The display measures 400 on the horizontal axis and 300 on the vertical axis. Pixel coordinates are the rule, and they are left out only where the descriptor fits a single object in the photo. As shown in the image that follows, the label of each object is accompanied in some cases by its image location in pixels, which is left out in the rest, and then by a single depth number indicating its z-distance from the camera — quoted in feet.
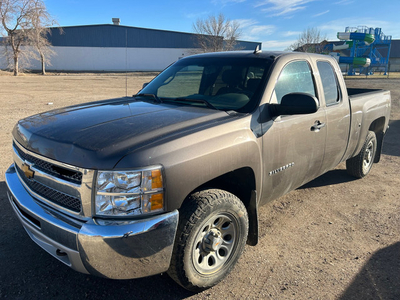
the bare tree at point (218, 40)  157.17
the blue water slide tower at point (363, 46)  118.52
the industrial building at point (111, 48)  183.93
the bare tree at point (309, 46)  144.99
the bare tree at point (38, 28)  126.21
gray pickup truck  6.57
